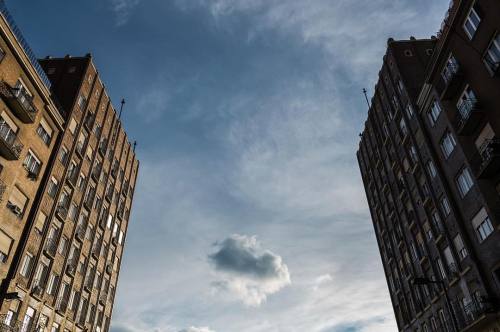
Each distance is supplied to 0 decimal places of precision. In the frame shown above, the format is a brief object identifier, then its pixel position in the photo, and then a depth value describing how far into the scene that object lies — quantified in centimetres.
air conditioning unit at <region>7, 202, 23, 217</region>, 2528
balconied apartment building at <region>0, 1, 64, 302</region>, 2483
